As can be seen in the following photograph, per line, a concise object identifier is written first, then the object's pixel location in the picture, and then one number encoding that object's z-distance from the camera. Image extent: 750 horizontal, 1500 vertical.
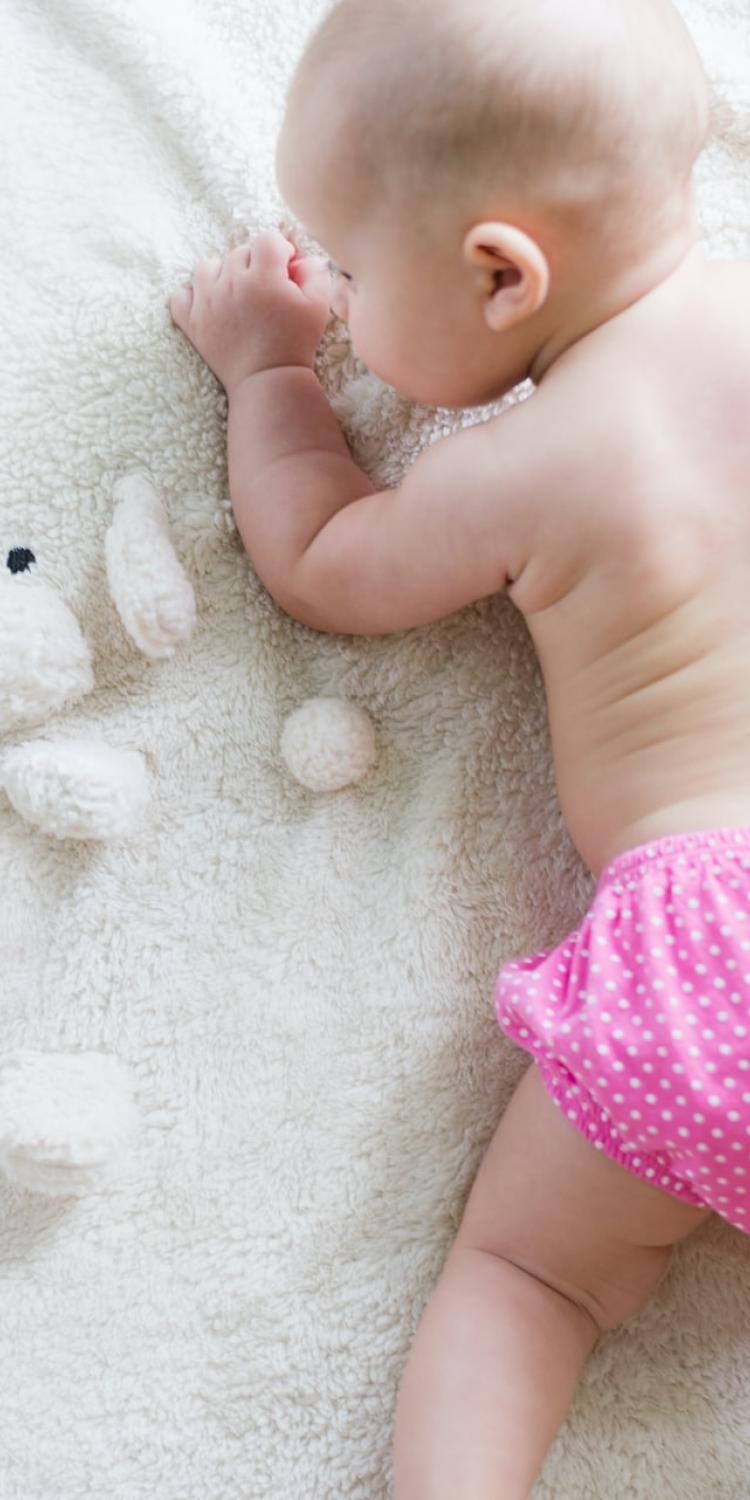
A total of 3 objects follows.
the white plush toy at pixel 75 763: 0.90
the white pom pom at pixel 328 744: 0.97
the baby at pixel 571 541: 0.74
